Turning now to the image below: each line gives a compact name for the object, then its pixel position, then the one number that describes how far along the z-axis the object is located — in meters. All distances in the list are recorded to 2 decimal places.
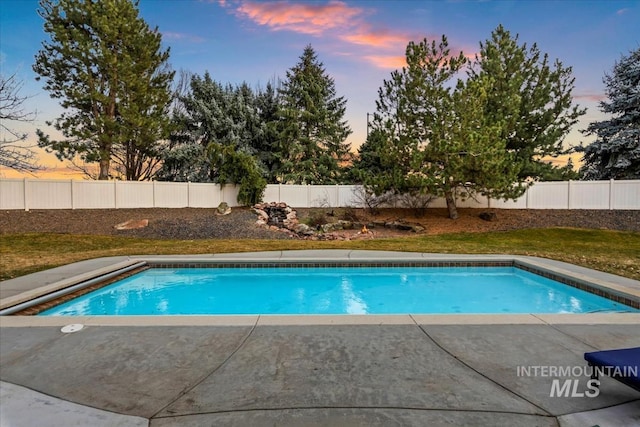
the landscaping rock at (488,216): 17.63
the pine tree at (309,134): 24.97
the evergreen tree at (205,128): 23.56
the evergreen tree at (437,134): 14.95
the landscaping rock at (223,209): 17.25
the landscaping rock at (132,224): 14.83
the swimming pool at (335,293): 6.04
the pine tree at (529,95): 18.05
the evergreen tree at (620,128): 19.47
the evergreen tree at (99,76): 18.12
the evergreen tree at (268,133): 25.30
